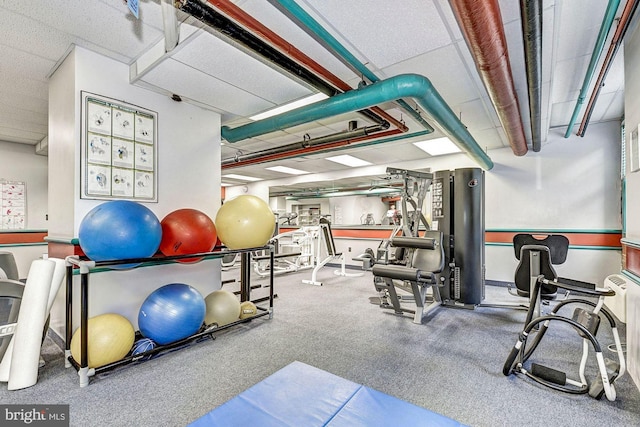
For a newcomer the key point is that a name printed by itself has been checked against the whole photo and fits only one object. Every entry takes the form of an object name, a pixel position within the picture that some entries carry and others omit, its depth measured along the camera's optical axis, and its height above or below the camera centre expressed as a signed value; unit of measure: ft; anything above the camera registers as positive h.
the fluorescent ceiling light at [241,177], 27.84 +3.56
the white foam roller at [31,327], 6.88 -2.72
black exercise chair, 10.03 -2.17
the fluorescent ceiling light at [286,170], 24.55 +3.77
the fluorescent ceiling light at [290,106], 11.31 +4.41
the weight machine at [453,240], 12.97 -1.23
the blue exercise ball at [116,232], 6.95 -0.47
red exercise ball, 8.48 -0.61
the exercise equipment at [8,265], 10.06 -1.80
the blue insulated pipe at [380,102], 8.36 +3.49
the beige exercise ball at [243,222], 9.49 -0.30
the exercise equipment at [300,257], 21.30 -3.20
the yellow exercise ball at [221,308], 10.05 -3.31
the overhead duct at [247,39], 5.63 +3.97
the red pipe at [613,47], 6.49 +4.45
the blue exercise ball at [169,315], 8.23 -2.88
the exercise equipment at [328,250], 18.34 -2.57
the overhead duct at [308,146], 13.89 +3.61
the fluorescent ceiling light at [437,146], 17.22 +4.10
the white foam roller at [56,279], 7.58 -1.74
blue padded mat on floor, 3.88 -2.76
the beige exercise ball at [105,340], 7.25 -3.21
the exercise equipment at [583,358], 6.38 -3.47
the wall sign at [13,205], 16.20 +0.47
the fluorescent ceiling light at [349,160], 21.17 +3.95
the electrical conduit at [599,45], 6.50 +4.40
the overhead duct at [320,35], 6.31 +4.39
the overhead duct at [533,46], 5.30 +3.58
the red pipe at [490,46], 5.00 +3.40
